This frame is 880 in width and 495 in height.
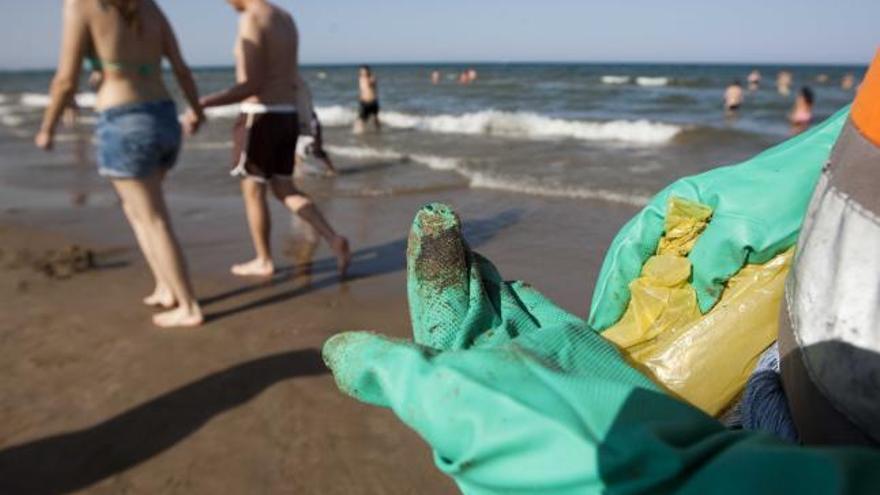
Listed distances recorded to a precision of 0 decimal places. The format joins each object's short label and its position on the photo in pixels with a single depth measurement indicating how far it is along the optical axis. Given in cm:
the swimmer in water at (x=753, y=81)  2455
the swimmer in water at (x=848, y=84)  2638
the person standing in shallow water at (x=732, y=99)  1480
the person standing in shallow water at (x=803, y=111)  1126
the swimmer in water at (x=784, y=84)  2222
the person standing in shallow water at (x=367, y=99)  1240
